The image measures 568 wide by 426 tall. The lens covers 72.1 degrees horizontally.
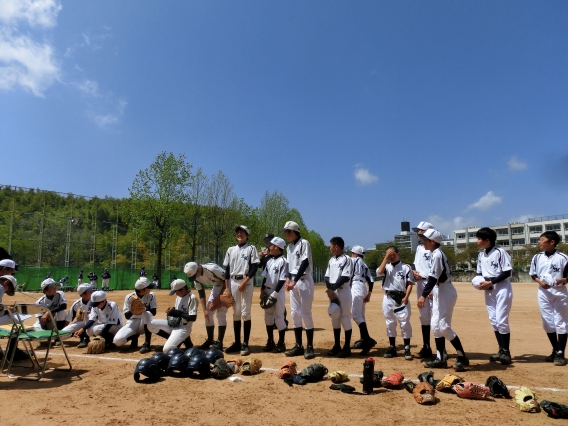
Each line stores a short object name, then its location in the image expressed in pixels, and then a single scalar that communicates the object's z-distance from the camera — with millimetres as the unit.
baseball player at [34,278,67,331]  8352
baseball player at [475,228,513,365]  6129
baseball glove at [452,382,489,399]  4363
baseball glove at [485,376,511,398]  4434
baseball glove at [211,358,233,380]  5406
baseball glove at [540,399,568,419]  3809
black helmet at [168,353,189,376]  5508
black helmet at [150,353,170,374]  5535
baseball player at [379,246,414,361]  6887
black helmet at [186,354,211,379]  5410
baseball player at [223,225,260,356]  7156
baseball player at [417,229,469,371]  5648
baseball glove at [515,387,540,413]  3973
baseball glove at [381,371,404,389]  4797
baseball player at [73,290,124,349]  8094
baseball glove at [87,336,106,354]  7393
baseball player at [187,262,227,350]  7332
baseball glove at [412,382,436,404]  4223
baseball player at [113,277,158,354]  7695
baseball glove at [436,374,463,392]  4609
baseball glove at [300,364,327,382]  5105
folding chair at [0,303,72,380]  5508
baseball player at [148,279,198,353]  7098
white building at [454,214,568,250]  91062
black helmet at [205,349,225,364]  5696
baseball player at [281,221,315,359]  6656
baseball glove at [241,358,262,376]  5503
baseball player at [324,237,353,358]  6748
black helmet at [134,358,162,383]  5234
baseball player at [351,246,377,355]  7168
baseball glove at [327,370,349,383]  5025
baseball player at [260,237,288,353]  7287
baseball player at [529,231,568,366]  6199
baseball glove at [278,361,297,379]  5184
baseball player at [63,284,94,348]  8773
